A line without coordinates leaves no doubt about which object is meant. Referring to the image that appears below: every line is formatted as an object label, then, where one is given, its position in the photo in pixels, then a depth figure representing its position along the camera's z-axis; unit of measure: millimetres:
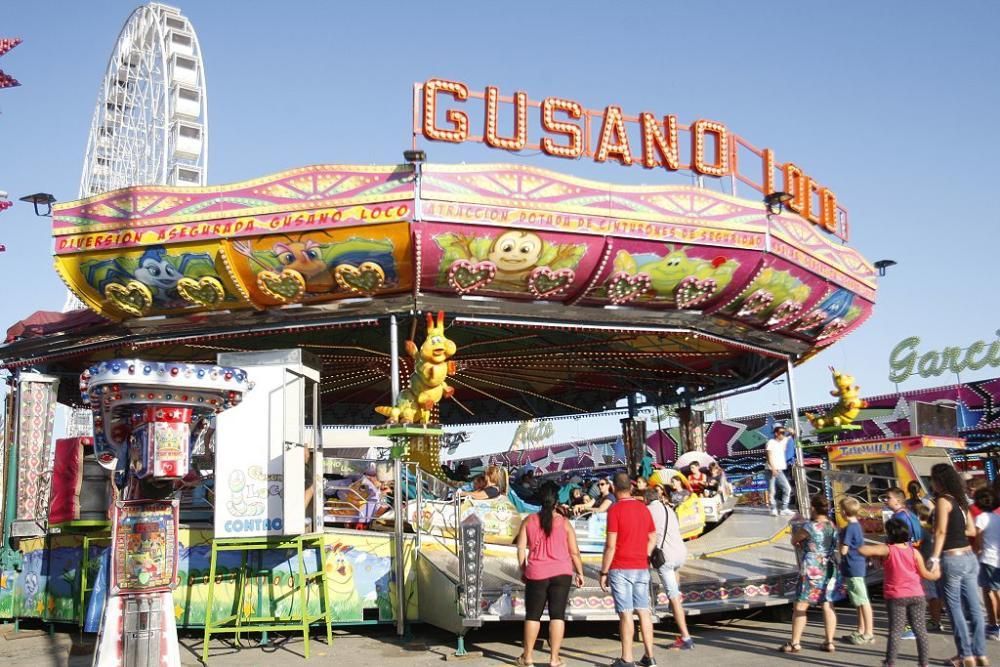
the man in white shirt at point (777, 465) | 14508
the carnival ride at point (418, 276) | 10633
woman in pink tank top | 7668
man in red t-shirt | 7648
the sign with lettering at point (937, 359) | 28969
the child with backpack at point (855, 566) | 8422
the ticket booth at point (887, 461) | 15769
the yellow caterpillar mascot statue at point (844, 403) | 15820
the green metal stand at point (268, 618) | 9234
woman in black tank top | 6938
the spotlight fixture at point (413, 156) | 11531
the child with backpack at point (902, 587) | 6879
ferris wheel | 24375
